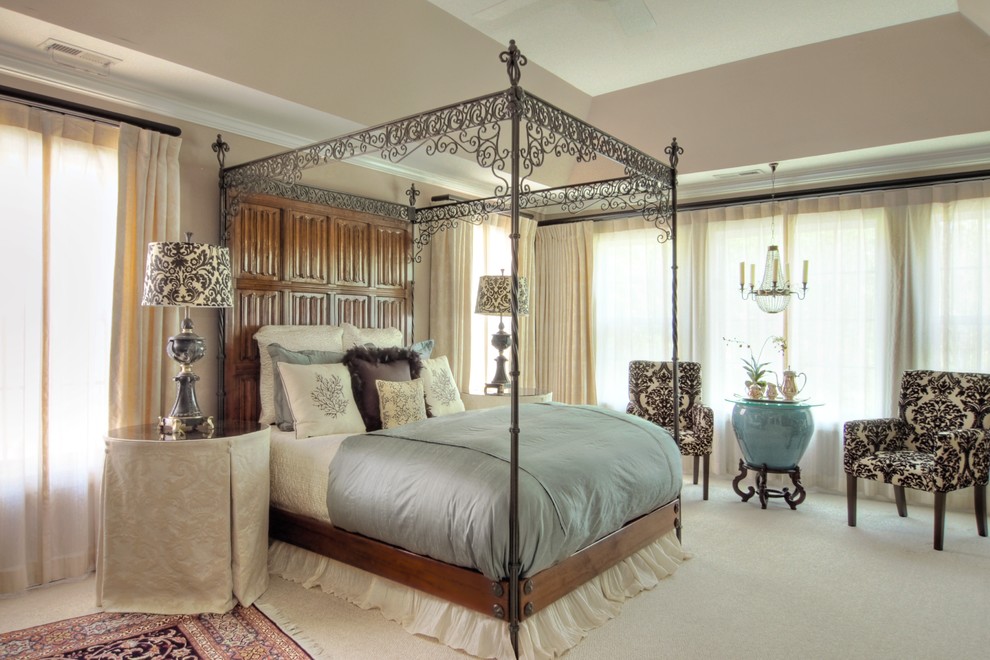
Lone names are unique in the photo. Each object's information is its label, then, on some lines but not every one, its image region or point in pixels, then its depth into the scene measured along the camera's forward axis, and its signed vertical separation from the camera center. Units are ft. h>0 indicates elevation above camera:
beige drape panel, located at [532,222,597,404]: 20.21 +0.65
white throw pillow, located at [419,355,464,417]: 13.43 -1.25
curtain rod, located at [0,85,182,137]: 9.27 +3.54
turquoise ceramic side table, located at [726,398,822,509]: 14.24 -2.45
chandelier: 14.34 +1.02
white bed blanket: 9.95 -2.31
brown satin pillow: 11.97 -0.78
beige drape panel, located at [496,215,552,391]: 20.35 +0.28
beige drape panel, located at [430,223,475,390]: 17.21 +0.90
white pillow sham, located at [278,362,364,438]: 10.95 -1.23
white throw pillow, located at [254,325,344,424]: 11.98 -0.20
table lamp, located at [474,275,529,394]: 16.44 +0.75
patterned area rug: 7.82 -4.02
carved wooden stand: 14.56 -3.73
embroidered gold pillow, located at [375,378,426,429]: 11.81 -1.38
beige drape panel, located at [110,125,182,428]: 10.28 +0.82
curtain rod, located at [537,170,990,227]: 14.39 +3.60
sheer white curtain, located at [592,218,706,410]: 18.37 +0.98
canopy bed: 7.97 +0.77
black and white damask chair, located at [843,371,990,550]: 11.96 -2.32
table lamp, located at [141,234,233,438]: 9.37 +0.62
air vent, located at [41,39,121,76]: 8.94 +4.08
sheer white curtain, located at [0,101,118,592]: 9.39 -0.07
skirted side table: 8.87 -2.81
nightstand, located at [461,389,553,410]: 15.30 -1.68
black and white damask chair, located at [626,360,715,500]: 16.19 -1.67
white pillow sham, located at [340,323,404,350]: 13.88 -0.11
